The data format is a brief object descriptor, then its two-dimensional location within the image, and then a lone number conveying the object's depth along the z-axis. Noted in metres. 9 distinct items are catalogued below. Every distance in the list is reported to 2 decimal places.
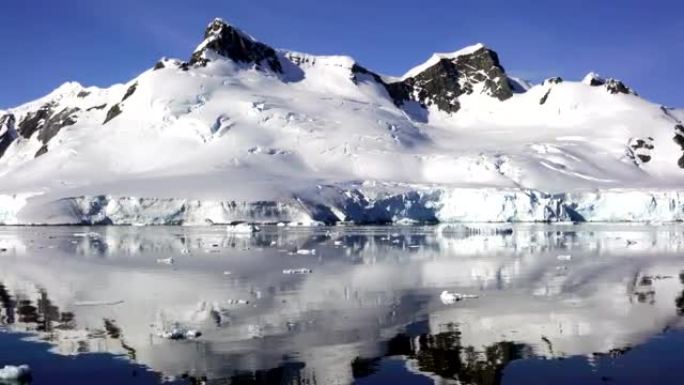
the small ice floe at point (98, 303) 16.84
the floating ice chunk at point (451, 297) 16.78
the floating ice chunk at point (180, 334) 12.80
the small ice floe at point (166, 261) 26.81
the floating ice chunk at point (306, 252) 31.71
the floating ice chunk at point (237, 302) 16.66
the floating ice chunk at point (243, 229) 51.31
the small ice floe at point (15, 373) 9.67
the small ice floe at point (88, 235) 47.49
